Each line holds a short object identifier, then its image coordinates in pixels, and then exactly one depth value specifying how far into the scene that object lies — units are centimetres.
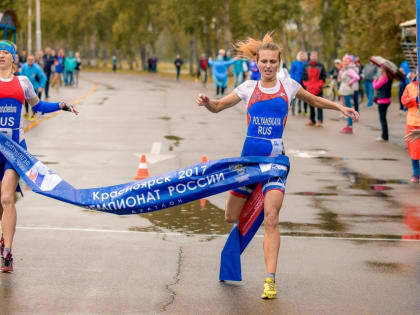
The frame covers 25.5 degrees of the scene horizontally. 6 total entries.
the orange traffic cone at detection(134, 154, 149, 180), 1385
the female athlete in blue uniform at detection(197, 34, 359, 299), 725
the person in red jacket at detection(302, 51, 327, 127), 2483
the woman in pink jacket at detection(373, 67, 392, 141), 2086
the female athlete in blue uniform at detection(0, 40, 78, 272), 786
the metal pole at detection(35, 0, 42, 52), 5275
